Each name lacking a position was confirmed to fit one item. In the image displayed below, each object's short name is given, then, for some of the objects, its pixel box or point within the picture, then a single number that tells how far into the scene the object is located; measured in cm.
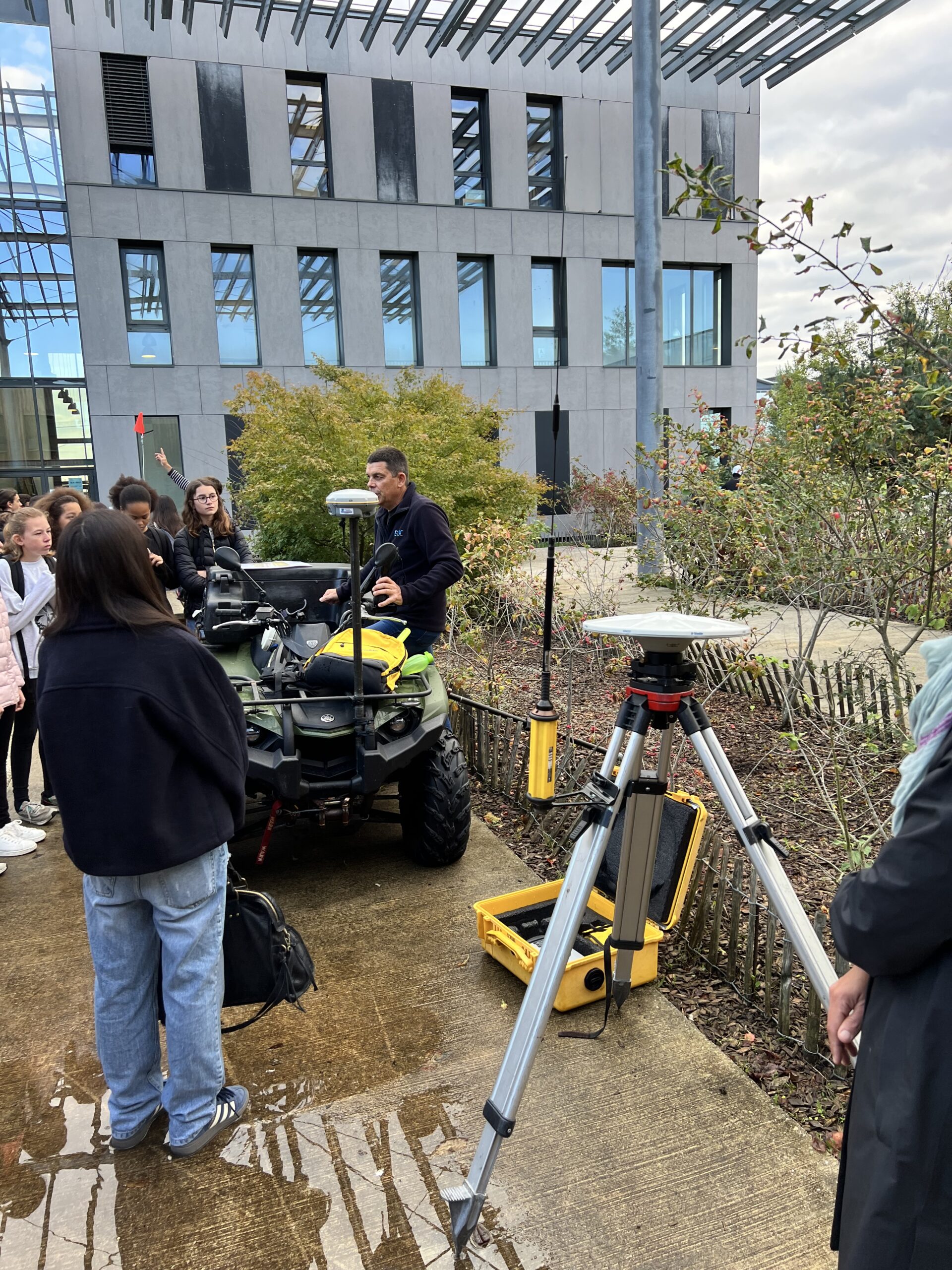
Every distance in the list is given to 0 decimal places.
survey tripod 204
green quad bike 359
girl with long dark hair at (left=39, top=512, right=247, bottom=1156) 218
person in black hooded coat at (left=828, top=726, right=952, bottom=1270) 121
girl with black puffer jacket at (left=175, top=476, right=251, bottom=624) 616
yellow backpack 376
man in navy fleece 432
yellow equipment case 273
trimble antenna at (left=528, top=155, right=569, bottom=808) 243
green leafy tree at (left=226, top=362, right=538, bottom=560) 920
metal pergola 1175
